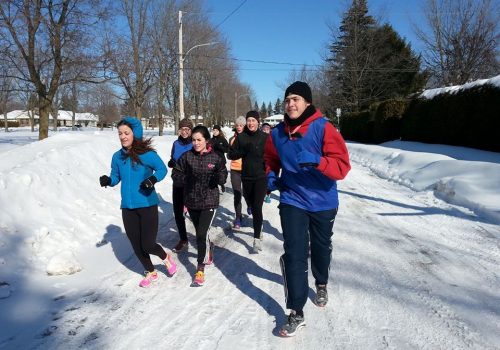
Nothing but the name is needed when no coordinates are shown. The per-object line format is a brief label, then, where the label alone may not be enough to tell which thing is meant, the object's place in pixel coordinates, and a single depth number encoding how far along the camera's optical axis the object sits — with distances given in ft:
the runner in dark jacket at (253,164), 18.71
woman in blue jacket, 13.70
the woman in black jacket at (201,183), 14.71
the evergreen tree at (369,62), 117.39
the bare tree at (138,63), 78.38
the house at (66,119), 346.62
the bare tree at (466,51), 79.51
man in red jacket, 10.42
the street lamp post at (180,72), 71.15
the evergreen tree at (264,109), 504.18
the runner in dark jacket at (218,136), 25.53
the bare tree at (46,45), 50.52
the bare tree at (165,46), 88.94
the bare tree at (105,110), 248.93
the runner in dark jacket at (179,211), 18.54
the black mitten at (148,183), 13.16
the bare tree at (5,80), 56.54
